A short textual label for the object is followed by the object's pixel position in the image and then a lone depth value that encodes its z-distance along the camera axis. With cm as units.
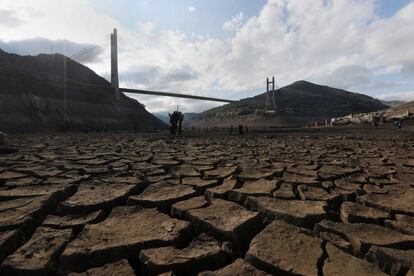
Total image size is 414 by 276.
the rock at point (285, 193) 244
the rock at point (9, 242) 160
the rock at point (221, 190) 248
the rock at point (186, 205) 212
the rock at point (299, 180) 292
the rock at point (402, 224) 181
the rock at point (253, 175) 311
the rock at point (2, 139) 660
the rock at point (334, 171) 331
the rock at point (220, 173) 325
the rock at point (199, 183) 278
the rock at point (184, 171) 334
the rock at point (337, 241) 160
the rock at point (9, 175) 315
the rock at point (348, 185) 274
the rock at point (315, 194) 244
